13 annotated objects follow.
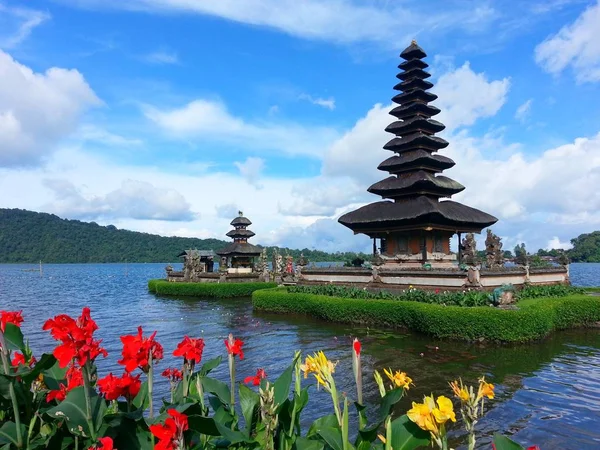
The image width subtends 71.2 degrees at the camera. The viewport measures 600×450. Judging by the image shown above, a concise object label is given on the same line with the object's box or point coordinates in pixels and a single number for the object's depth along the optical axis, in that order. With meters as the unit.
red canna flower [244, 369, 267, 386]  3.40
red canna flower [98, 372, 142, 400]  2.75
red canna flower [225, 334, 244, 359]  3.15
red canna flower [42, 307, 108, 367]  2.49
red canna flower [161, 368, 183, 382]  3.78
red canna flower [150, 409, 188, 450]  2.05
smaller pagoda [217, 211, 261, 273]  42.56
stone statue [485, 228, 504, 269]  25.84
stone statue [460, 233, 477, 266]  24.40
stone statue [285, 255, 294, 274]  39.15
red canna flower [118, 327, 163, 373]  2.80
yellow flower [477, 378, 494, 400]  2.34
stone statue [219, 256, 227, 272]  41.81
